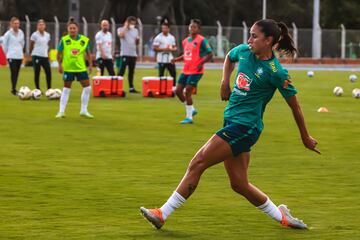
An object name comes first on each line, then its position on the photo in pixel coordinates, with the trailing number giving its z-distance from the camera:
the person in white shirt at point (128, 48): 31.19
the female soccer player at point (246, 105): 8.74
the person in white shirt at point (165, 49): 30.57
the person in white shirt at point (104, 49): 30.58
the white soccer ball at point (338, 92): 31.02
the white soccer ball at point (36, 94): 27.45
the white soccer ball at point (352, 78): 41.03
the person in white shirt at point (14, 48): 29.30
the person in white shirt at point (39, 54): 29.23
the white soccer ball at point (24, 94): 27.27
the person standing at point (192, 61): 21.18
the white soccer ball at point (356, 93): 29.86
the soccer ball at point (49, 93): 27.41
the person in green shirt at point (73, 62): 21.28
